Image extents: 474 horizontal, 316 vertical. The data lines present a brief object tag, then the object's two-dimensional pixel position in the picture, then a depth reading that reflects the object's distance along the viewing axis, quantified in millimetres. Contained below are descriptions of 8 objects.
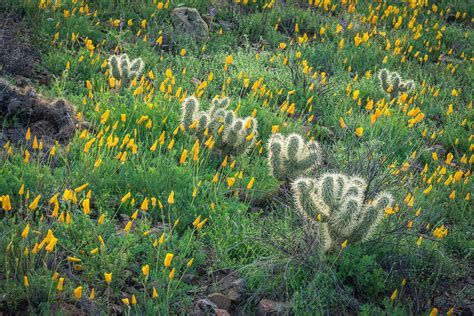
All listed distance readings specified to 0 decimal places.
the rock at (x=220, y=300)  3479
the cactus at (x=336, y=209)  3596
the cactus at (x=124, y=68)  5668
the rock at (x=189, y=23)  7891
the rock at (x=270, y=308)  3430
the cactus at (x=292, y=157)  4406
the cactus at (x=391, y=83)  6594
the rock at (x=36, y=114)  4891
